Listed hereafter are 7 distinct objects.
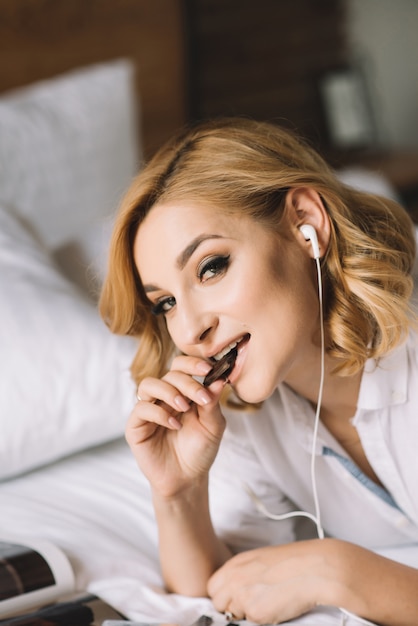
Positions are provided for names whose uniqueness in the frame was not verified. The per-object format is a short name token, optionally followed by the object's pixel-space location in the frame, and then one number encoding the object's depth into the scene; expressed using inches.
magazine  40.6
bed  48.1
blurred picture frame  116.9
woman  39.5
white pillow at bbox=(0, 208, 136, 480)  52.9
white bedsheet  43.4
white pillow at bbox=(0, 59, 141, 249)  70.1
